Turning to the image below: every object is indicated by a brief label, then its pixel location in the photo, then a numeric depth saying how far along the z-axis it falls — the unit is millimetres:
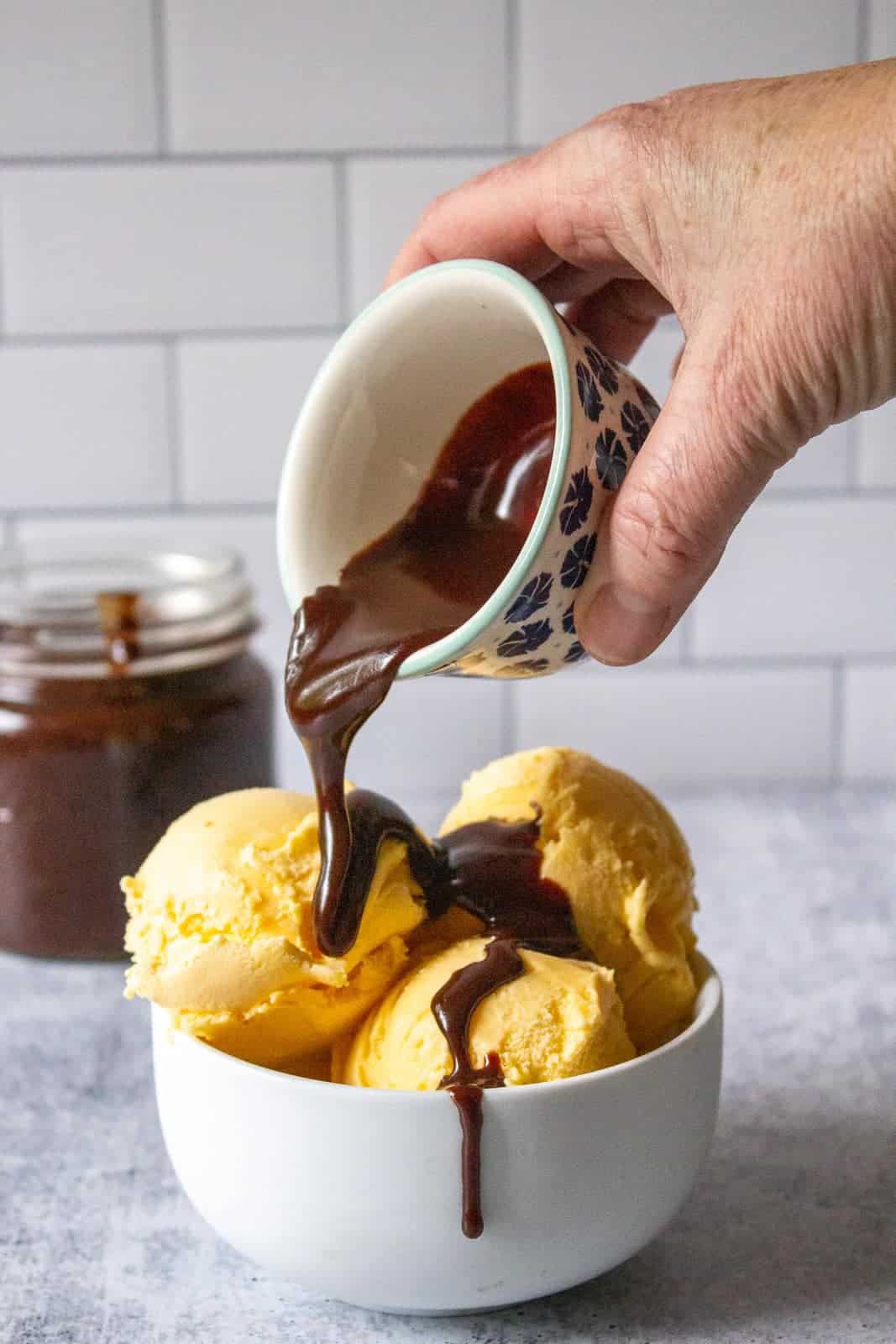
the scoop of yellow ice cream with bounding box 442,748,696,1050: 782
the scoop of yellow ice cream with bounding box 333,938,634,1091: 695
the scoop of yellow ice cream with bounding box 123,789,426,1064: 730
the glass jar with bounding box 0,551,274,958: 1121
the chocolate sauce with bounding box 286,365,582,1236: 734
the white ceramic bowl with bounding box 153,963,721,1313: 667
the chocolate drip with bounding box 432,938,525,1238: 662
